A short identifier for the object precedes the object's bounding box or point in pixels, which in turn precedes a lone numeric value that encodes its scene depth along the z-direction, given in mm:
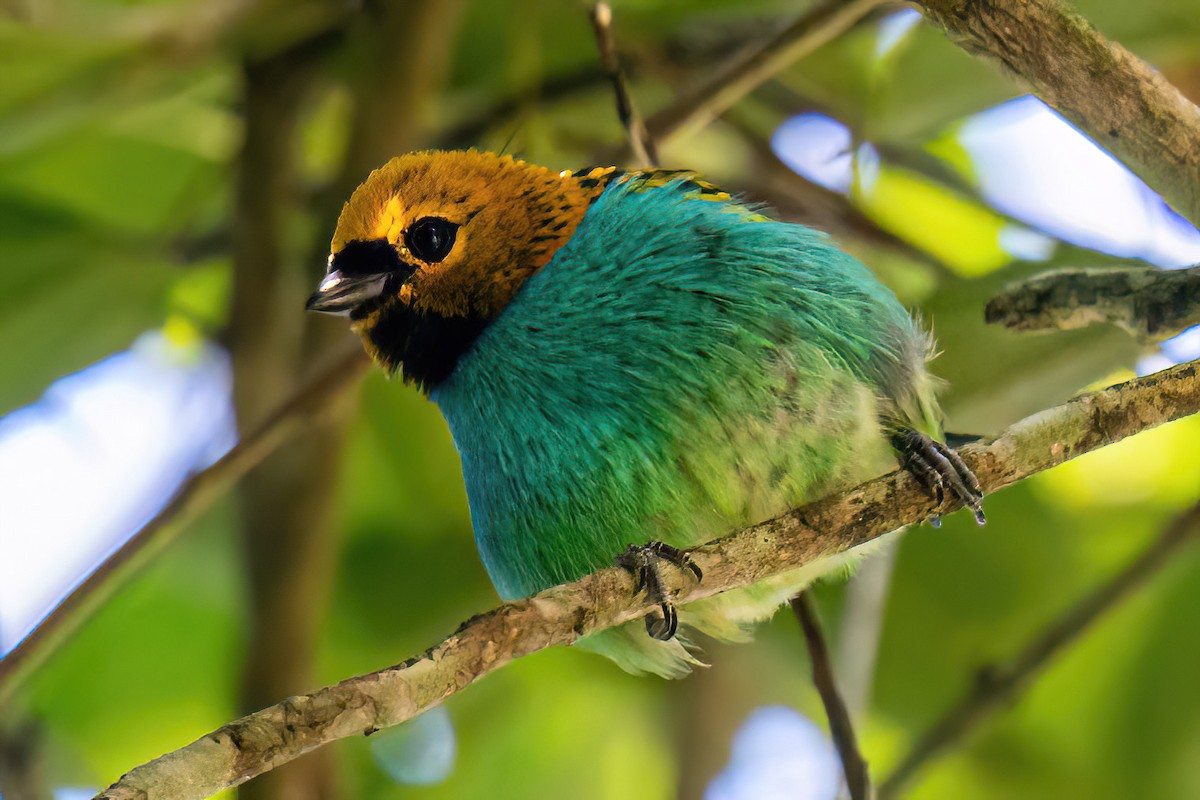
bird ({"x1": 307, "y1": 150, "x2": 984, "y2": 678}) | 3986
